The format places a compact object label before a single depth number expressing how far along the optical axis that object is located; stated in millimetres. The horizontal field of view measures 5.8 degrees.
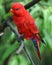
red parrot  2520
